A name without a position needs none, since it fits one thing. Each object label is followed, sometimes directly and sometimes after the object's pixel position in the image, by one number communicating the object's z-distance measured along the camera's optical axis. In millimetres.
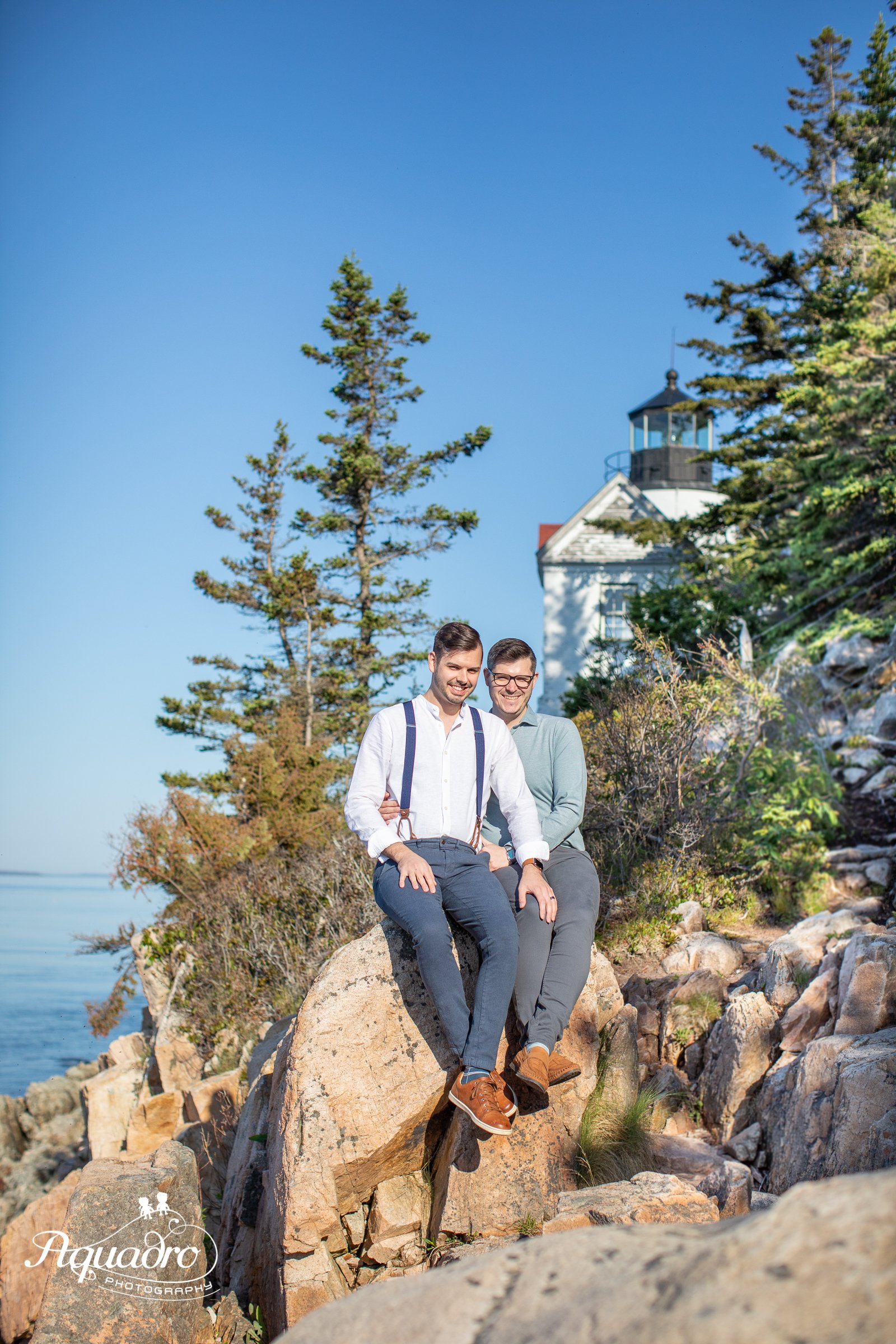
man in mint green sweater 3795
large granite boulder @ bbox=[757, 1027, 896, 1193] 4105
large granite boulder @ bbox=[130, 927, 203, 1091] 9883
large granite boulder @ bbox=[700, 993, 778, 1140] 5512
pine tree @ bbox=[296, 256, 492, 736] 21203
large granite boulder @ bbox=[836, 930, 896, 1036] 5129
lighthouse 24969
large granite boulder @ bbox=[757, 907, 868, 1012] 6145
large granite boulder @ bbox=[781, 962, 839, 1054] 5578
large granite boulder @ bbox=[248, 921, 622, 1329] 3959
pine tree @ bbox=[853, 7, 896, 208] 17031
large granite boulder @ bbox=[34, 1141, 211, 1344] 4090
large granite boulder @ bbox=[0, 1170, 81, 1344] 6363
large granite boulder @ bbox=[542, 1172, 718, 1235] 3381
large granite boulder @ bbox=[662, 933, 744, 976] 7332
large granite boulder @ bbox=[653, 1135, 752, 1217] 3916
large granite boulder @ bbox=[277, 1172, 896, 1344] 1368
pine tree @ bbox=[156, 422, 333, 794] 20078
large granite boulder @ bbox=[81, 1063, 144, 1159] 10047
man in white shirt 3842
